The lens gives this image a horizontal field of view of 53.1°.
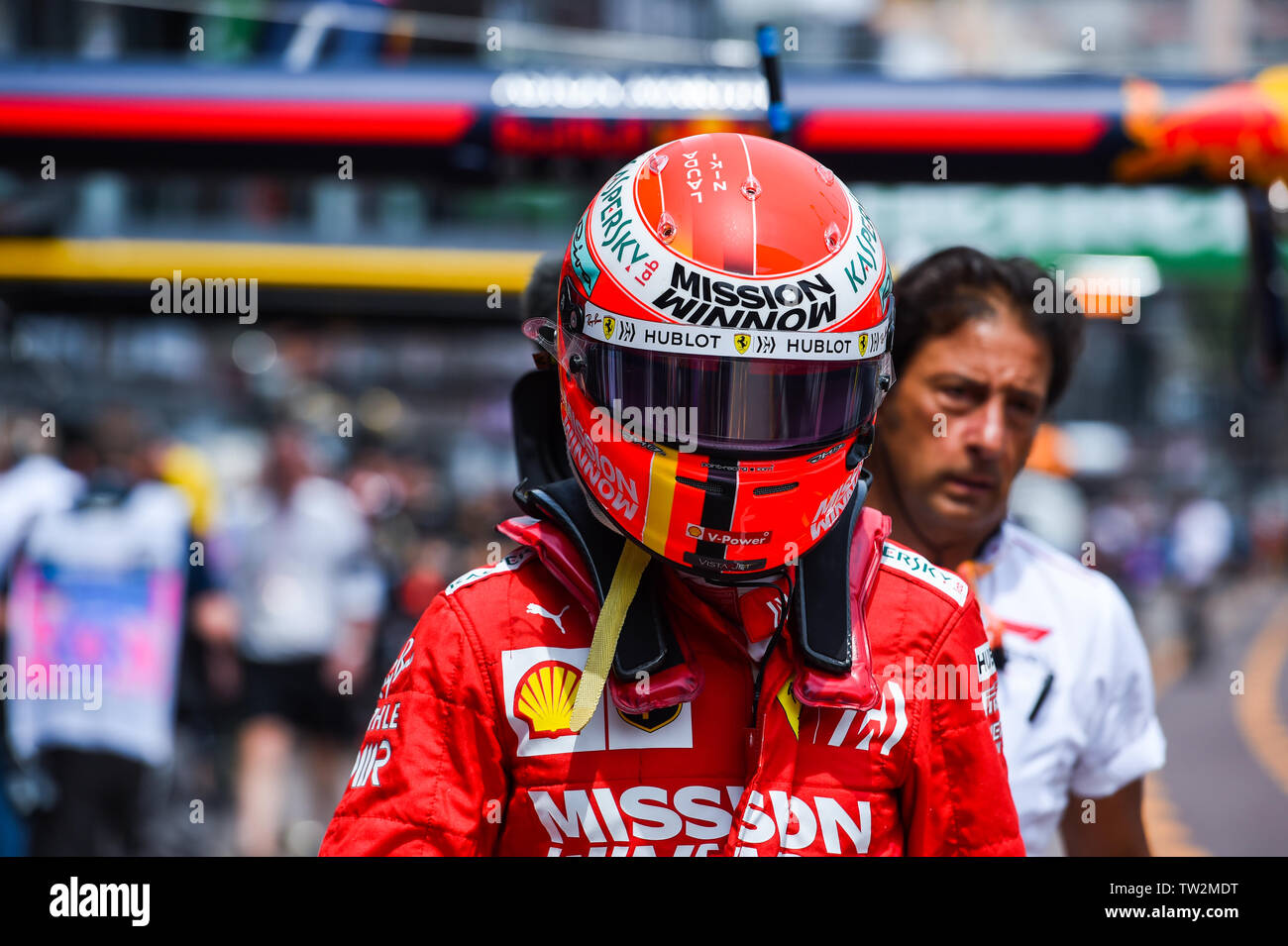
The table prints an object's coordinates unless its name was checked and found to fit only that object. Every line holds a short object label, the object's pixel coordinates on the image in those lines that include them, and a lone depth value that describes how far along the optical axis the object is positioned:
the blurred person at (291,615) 6.30
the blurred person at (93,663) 5.04
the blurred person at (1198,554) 16.80
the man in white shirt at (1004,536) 2.54
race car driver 1.58
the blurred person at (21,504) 5.03
